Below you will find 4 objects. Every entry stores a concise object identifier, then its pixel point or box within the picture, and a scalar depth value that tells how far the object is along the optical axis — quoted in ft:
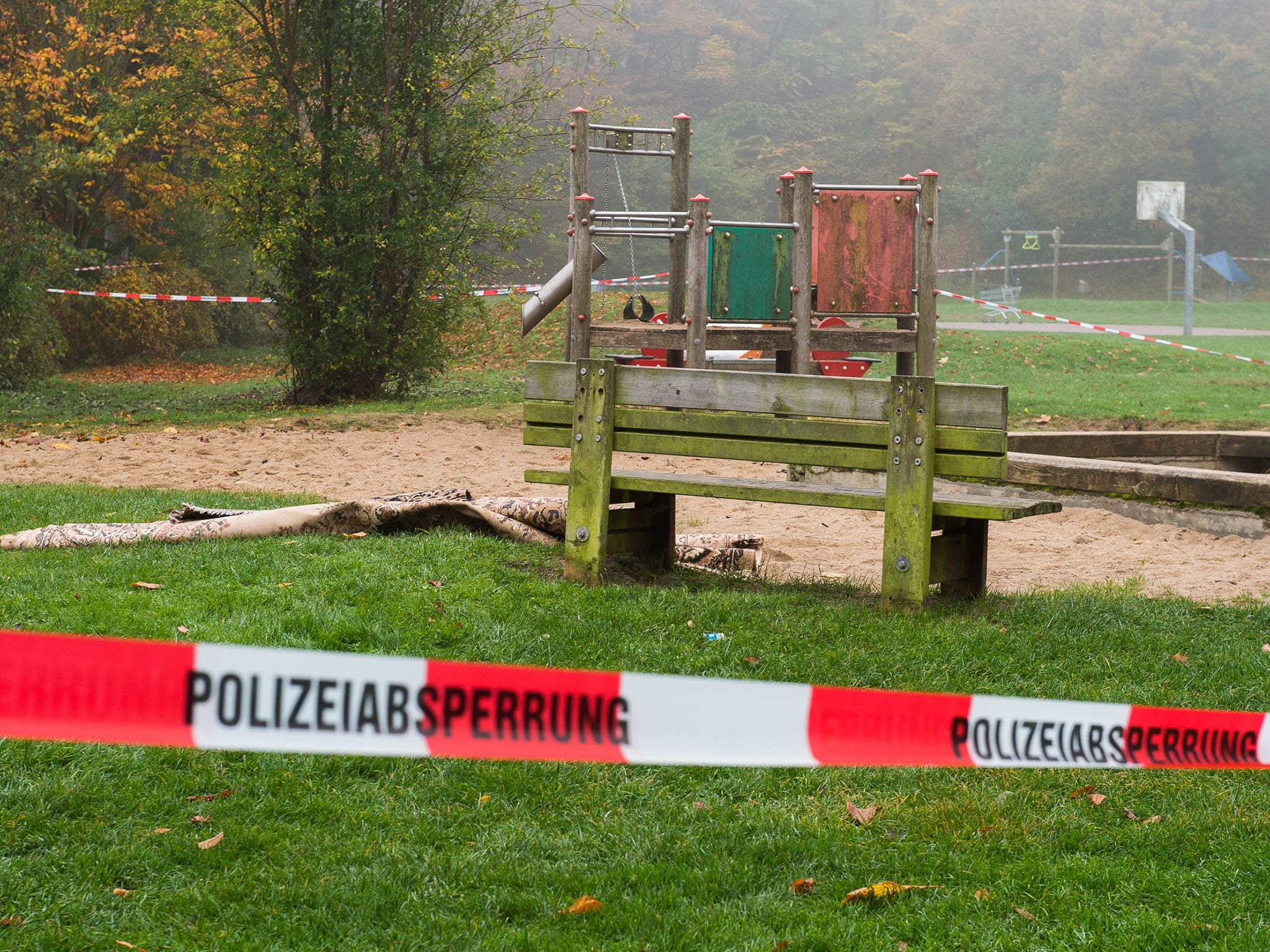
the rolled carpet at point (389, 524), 39.86
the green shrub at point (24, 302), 111.65
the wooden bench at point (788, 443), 32.17
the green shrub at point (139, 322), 158.10
